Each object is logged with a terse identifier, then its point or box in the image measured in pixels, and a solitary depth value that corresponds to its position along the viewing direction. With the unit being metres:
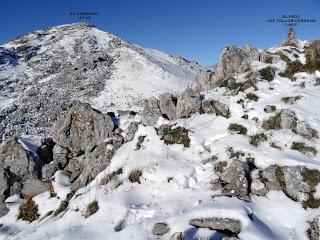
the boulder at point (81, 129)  10.96
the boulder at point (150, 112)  10.69
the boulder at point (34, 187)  10.12
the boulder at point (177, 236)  5.97
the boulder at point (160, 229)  6.47
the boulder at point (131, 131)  10.18
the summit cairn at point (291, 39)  15.21
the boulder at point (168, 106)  11.02
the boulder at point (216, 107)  10.43
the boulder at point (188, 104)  10.77
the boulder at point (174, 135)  9.44
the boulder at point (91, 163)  9.51
